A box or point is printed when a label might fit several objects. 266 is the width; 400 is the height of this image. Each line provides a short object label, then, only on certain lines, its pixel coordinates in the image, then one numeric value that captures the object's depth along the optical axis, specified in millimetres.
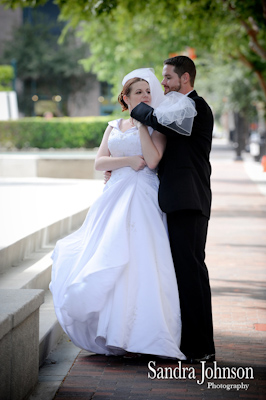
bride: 7644
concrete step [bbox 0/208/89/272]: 10367
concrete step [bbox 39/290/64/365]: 8077
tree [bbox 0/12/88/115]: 87895
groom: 7748
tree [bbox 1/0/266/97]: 25691
